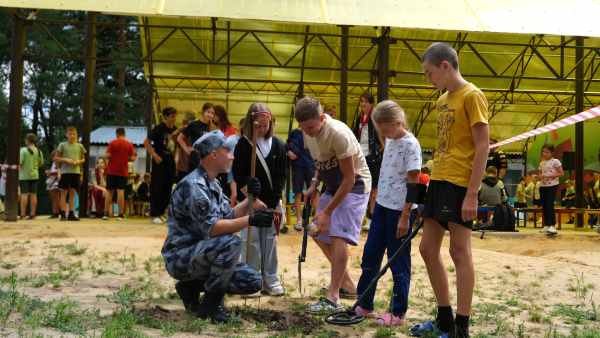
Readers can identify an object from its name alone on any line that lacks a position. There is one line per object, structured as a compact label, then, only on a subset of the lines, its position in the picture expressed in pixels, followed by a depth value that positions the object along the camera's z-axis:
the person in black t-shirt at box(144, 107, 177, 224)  10.05
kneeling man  4.27
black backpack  12.45
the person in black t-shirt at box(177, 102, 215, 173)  7.52
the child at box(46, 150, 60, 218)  13.95
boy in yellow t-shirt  3.74
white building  26.17
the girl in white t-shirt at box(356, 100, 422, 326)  4.53
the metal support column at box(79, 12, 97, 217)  14.32
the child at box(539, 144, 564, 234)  12.05
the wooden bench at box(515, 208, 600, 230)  13.69
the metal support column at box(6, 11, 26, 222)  12.09
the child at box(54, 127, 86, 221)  12.41
